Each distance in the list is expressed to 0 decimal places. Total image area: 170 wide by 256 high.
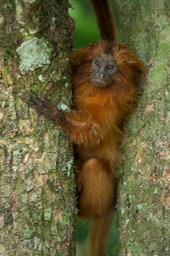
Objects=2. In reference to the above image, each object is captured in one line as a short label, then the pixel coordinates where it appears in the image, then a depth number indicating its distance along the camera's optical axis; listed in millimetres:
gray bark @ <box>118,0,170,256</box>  6675
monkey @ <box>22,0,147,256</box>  7450
